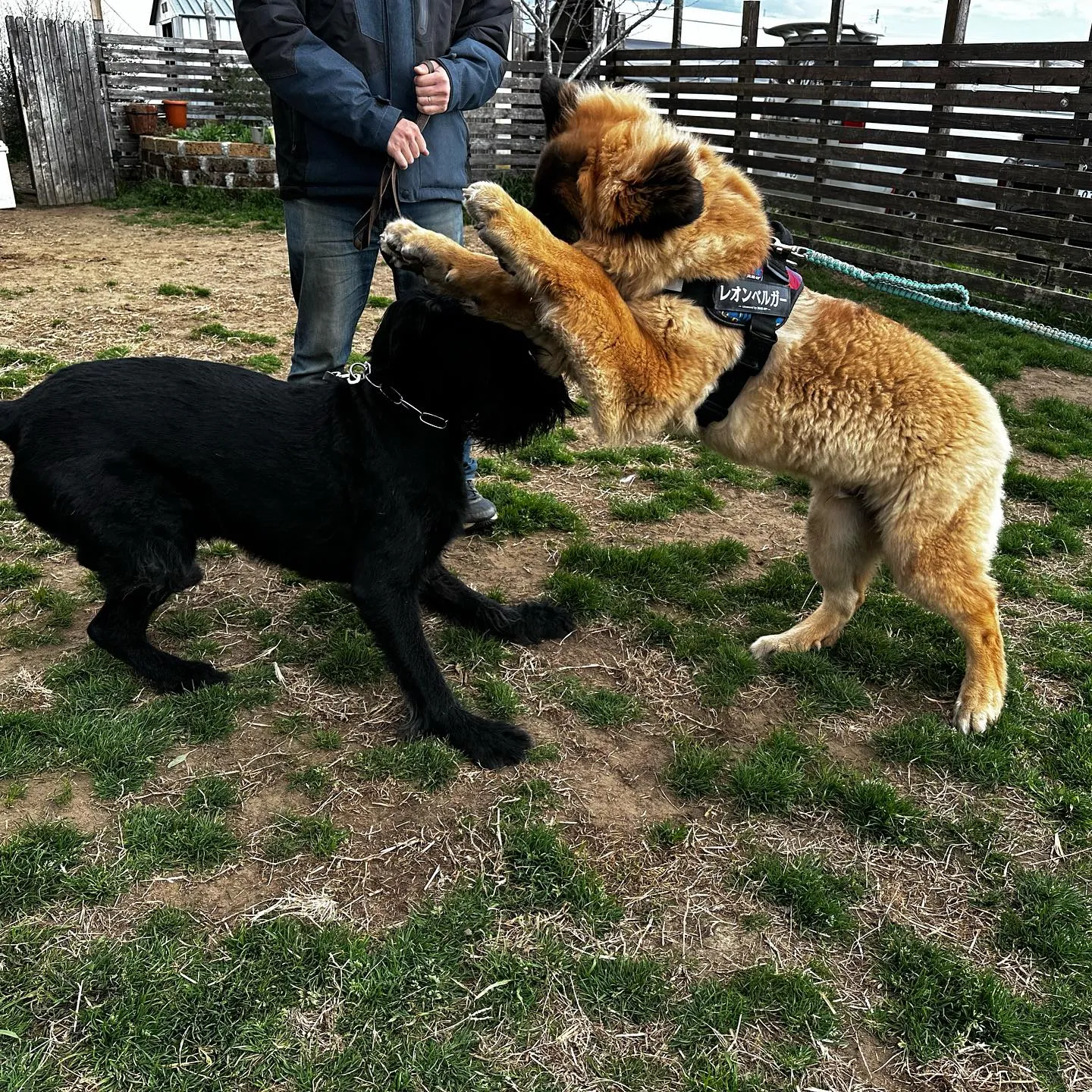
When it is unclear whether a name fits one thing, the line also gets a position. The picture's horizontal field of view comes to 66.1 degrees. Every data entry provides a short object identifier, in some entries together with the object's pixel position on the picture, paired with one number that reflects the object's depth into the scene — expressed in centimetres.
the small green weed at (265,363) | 648
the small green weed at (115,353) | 666
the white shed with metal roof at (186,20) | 2389
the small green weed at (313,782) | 291
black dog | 291
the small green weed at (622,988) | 227
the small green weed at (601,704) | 336
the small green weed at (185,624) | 371
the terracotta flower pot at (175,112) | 1479
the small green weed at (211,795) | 279
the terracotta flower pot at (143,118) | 1464
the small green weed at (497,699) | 338
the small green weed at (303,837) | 267
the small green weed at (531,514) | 480
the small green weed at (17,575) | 392
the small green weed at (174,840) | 259
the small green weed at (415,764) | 298
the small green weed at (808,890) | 257
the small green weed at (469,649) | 367
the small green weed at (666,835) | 281
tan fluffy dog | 282
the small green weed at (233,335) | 721
